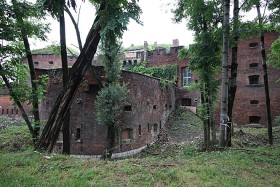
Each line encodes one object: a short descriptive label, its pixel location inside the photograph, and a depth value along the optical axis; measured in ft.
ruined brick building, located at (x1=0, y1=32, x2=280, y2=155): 39.58
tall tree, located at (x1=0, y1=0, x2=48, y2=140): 16.48
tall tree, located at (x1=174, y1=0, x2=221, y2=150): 26.11
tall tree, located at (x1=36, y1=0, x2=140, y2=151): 18.85
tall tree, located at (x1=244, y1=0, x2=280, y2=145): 20.35
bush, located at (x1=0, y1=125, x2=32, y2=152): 35.00
